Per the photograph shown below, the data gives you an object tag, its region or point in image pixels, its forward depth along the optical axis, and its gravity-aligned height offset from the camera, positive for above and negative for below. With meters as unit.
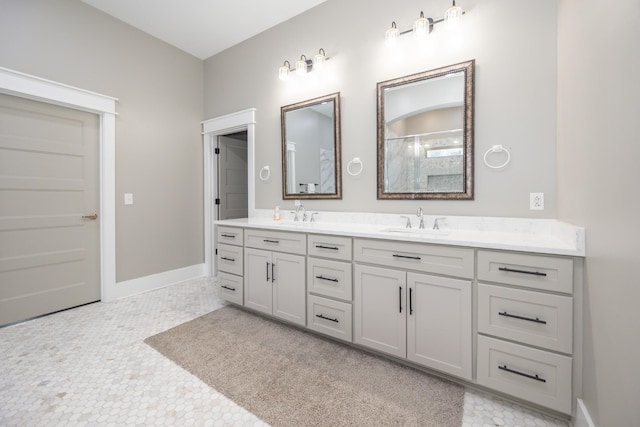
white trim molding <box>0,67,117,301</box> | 2.82 +0.33
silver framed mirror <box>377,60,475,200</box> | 2.02 +0.58
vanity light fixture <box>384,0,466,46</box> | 1.97 +1.37
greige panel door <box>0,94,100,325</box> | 2.39 +0.04
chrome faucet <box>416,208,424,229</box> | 2.15 -0.04
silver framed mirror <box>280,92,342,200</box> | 2.63 +0.62
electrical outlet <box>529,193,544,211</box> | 1.79 +0.06
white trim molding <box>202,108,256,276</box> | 3.58 +0.58
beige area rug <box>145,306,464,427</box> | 1.43 -1.01
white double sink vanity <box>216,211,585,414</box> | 1.35 -0.49
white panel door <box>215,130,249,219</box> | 3.95 +0.51
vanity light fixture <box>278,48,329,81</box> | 2.66 +1.43
